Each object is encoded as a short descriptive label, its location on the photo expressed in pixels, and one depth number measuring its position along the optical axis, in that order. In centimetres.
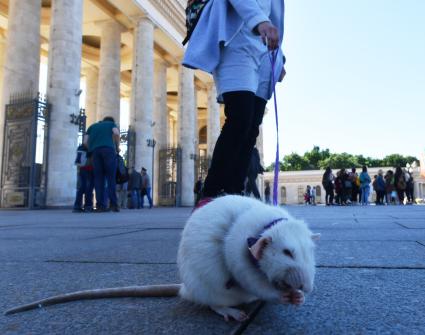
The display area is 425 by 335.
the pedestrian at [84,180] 960
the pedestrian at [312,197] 4230
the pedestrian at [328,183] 1895
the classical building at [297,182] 7031
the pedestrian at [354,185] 1961
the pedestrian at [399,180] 1892
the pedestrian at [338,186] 1923
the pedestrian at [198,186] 1964
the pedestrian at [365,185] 1973
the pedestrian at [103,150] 874
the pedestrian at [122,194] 1588
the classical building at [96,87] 1352
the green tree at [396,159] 9944
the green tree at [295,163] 9644
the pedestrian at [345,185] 1919
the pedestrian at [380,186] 2006
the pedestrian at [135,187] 1545
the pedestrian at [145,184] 1690
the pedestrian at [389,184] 2033
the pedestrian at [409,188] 1991
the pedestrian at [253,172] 995
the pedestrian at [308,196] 4138
